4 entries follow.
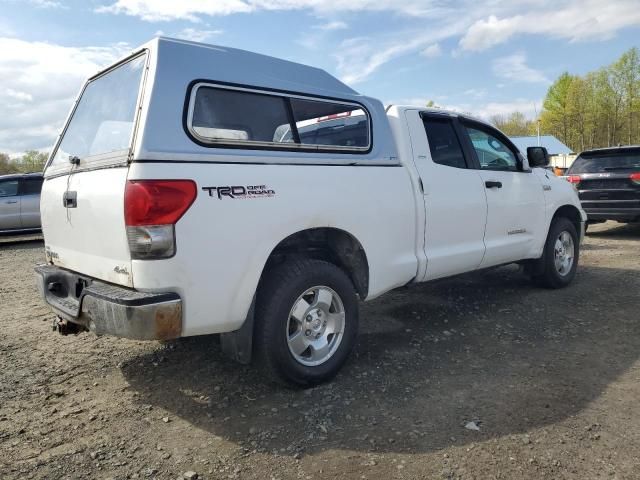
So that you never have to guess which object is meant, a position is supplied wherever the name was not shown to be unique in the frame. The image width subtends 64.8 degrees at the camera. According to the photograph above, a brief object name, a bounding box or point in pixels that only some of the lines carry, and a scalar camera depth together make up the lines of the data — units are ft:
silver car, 39.78
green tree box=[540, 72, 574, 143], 186.91
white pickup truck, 8.95
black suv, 29.68
